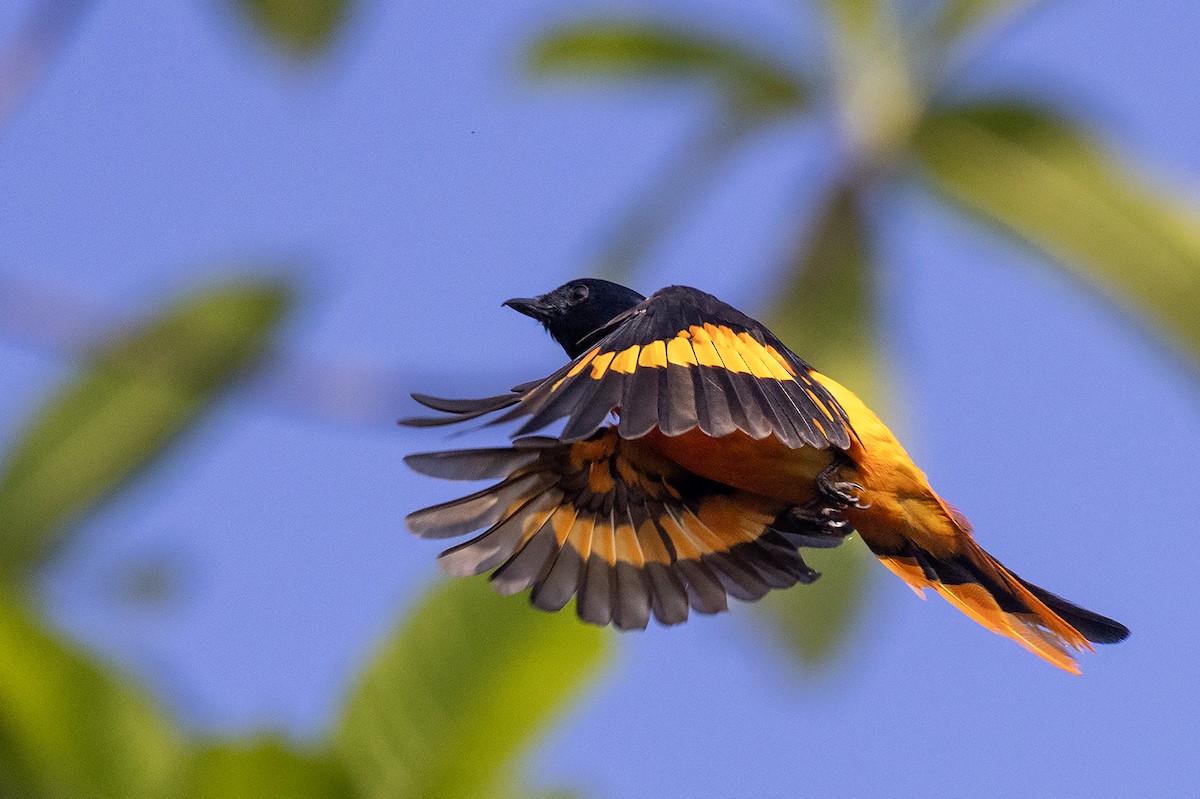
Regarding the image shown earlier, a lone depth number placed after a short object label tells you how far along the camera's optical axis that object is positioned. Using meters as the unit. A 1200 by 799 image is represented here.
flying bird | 5.89
